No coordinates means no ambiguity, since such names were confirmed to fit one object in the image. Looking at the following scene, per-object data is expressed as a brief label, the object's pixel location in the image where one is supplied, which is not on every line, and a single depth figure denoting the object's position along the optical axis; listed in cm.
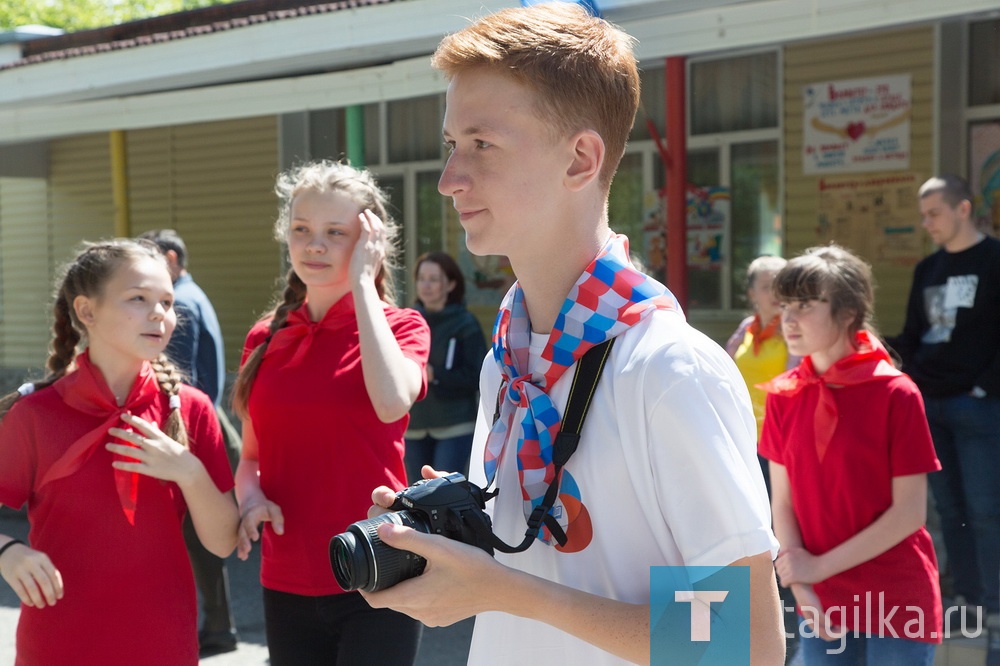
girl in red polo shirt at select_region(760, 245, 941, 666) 307
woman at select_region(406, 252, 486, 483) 663
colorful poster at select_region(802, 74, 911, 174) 815
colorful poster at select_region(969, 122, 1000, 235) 774
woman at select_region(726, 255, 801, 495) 587
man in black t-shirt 534
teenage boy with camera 133
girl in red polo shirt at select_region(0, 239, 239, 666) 278
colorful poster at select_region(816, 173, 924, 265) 814
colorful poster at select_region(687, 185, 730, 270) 936
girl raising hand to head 292
